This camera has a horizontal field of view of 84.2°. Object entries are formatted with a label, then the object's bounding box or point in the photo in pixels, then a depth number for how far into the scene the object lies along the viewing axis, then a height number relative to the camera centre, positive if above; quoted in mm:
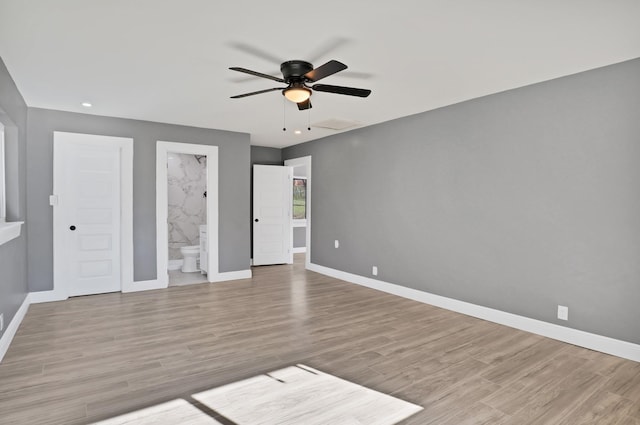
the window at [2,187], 3661 +175
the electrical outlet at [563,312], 3375 -1014
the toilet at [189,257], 6816 -1018
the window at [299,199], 9691 +170
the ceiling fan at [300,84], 2973 +1032
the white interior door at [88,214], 4781 -142
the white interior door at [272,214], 7348 -193
